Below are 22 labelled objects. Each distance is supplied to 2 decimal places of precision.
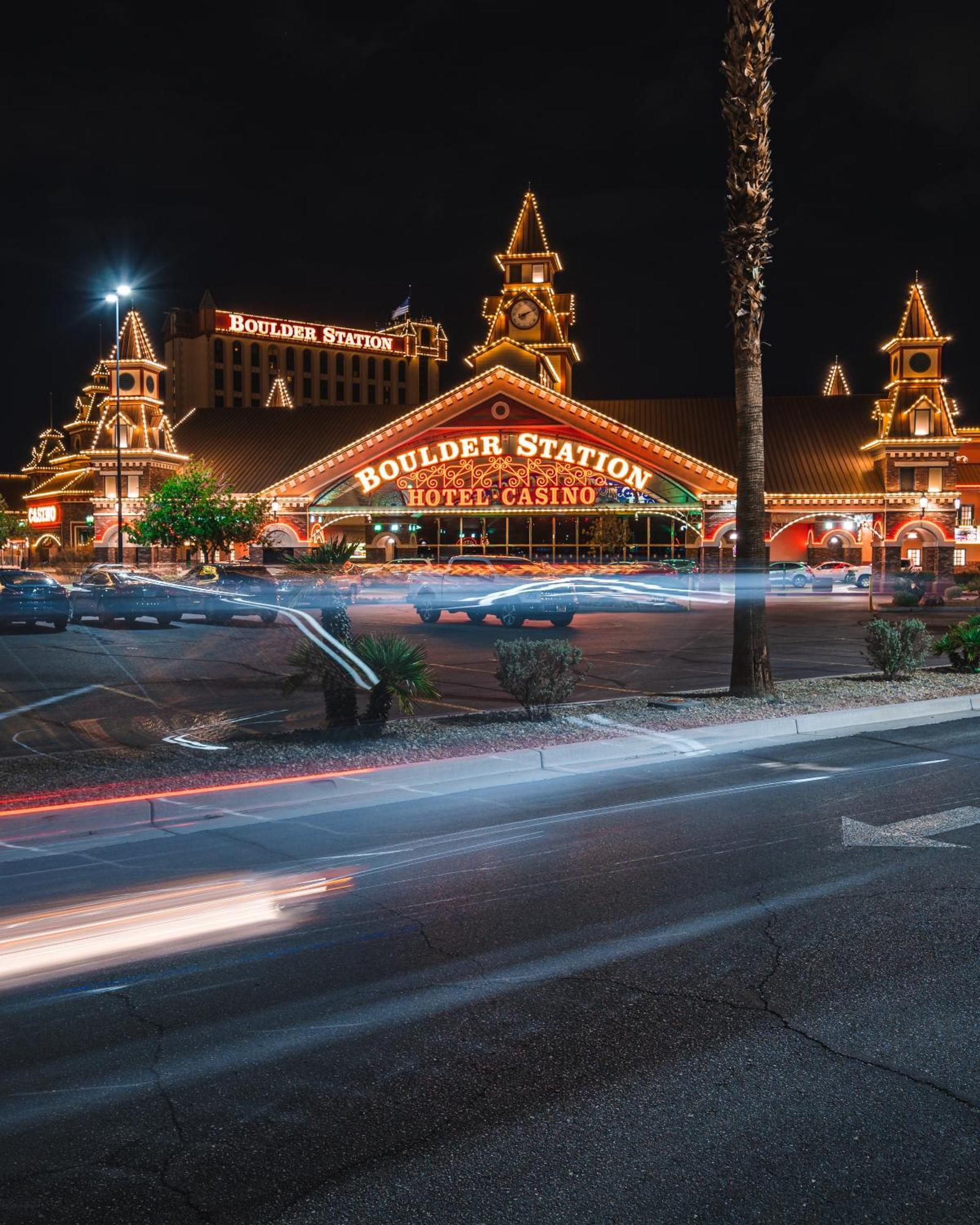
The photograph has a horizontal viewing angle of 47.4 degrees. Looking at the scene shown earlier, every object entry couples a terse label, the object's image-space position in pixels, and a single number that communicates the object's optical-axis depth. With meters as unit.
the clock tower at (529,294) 62.66
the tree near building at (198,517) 45.75
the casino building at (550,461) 48.56
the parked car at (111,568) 35.50
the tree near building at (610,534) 50.72
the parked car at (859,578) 50.50
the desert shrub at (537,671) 12.88
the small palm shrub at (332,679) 11.79
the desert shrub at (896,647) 16.42
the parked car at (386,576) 38.09
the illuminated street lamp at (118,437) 38.84
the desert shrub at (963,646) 17.75
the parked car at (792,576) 50.16
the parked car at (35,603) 25.62
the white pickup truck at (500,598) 28.64
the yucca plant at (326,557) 12.48
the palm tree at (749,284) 14.40
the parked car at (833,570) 50.97
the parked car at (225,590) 29.45
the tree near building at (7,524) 70.75
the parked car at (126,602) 28.75
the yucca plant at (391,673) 11.93
